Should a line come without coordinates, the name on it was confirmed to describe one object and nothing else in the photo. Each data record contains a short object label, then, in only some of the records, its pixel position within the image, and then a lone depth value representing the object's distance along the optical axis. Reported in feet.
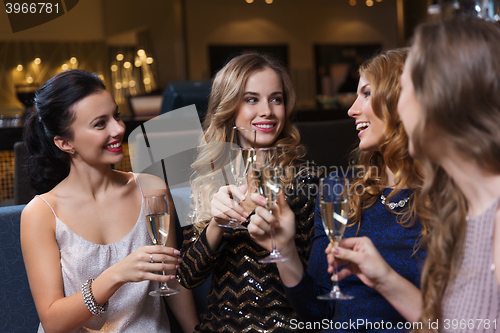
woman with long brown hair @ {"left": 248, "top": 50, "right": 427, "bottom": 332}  4.65
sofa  5.76
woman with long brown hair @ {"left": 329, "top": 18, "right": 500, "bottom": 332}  3.09
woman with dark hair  5.07
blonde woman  5.23
